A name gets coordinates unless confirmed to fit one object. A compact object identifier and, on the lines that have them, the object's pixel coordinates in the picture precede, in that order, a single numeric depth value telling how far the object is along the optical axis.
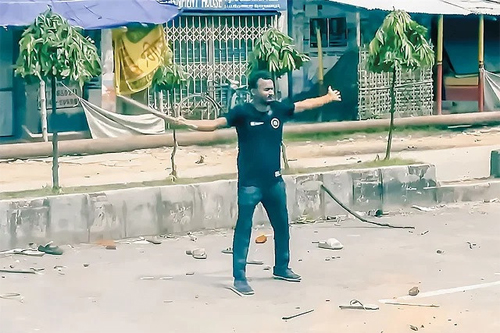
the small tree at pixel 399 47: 14.14
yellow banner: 20.44
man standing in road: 8.78
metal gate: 21.47
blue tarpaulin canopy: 18.42
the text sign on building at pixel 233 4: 21.03
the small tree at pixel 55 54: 12.04
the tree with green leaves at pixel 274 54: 14.54
